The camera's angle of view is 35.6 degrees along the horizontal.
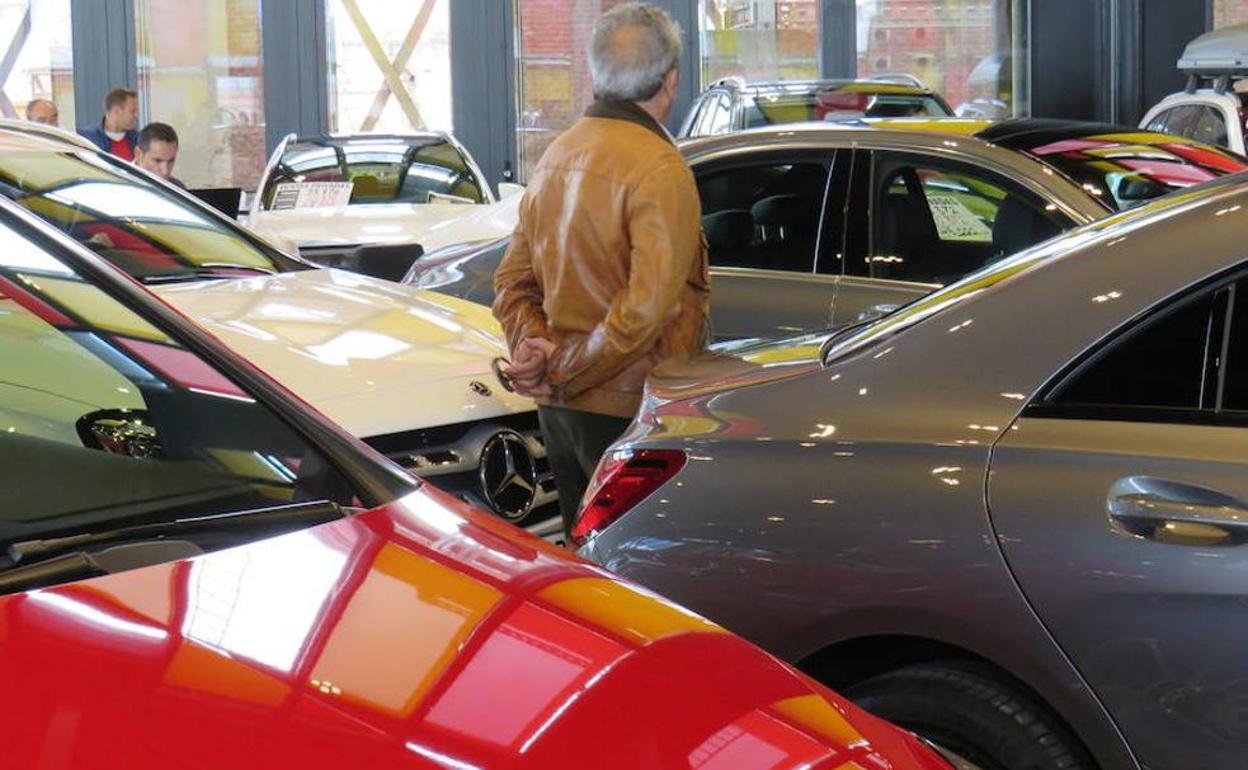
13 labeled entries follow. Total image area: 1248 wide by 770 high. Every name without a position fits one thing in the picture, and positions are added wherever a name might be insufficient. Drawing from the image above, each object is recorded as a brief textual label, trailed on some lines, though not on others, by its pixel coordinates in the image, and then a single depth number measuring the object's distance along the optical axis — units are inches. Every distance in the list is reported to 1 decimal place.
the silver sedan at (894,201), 243.4
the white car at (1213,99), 453.4
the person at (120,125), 561.9
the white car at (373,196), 447.2
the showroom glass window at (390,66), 810.8
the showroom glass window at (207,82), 791.7
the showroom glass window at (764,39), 815.1
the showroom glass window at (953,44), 819.4
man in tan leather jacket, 180.9
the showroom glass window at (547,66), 809.5
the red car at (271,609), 75.4
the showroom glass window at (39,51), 789.2
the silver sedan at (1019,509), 120.1
